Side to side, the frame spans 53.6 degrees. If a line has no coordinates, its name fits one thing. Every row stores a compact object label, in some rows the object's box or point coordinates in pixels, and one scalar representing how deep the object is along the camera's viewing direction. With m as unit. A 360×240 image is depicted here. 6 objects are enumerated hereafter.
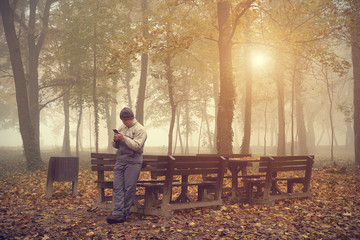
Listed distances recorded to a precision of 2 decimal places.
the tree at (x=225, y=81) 12.98
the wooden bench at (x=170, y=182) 6.79
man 6.46
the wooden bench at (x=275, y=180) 8.32
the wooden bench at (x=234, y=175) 8.25
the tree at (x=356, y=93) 18.05
